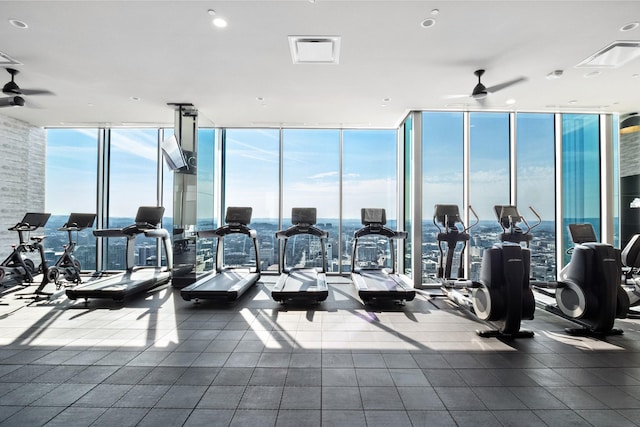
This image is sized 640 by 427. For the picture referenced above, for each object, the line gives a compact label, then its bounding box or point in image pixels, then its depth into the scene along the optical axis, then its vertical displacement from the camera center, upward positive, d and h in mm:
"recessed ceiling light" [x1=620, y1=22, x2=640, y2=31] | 3391 +2165
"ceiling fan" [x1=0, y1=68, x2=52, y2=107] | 4387 +1790
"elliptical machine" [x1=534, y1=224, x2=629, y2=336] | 3652 -877
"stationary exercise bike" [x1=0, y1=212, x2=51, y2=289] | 5578 -704
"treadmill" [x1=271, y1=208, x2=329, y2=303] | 5008 -1052
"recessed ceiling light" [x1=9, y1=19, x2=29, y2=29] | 3366 +2139
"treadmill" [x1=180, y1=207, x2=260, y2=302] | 5008 -1158
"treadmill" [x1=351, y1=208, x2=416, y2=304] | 4992 -1057
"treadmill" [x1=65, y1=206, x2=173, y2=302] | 5023 -1164
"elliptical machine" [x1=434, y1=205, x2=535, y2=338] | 3588 -871
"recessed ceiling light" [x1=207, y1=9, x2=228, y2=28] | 3246 +2162
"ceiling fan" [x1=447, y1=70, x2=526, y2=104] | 4430 +2138
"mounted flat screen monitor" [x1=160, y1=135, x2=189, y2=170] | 5739 +1215
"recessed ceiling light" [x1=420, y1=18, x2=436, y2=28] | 3346 +2156
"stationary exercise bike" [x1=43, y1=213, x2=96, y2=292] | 5852 -776
